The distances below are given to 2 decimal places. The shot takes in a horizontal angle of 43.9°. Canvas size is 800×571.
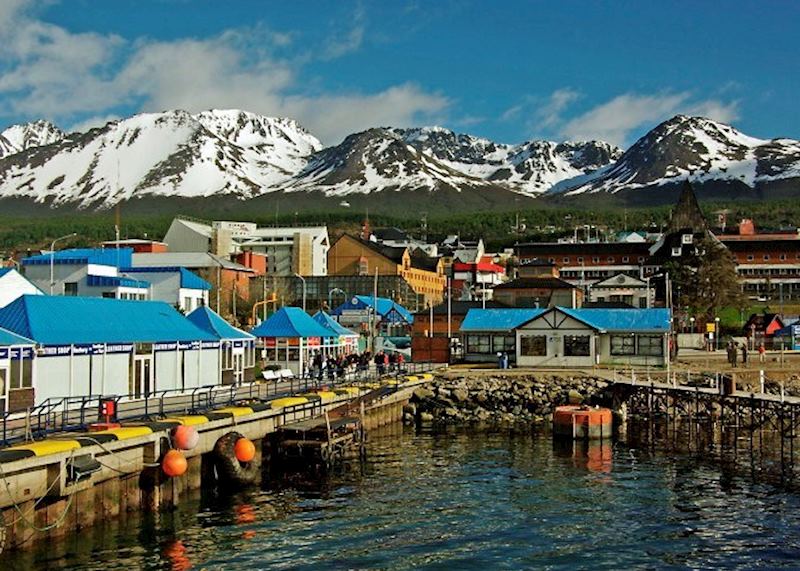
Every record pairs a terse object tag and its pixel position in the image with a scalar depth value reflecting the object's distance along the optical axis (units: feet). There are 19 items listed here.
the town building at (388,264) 505.66
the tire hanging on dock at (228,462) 116.78
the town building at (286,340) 212.64
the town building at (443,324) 257.14
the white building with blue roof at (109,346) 120.67
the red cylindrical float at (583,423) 165.37
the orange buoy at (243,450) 117.91
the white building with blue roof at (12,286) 155.53
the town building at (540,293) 328.29
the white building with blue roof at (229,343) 166.71
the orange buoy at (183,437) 105.81
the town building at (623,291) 421.59
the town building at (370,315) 308.81
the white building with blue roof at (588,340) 230.68
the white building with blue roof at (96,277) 210.18
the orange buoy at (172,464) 102.42
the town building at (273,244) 560.20
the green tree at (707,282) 350.23
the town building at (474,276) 544.66
